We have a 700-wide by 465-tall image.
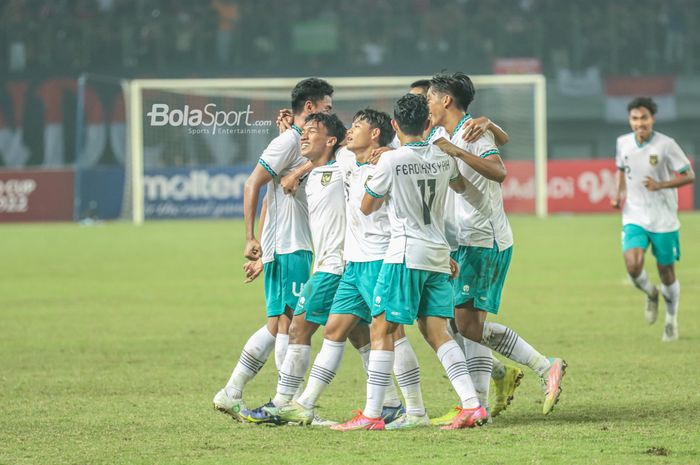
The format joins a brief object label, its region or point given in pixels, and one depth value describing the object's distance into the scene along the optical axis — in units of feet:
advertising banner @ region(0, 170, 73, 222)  229.04
